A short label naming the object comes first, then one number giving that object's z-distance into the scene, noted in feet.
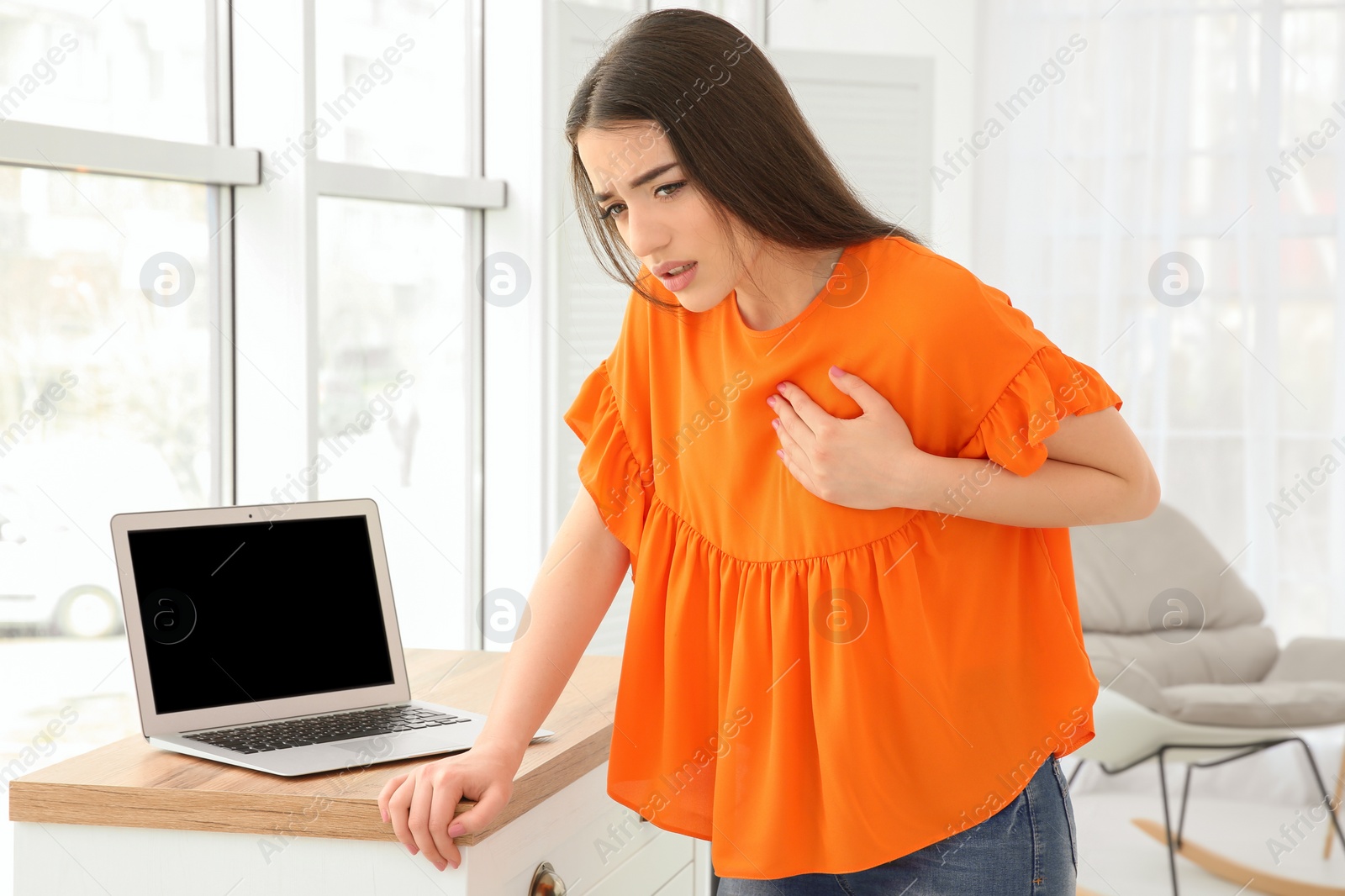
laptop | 3.78
